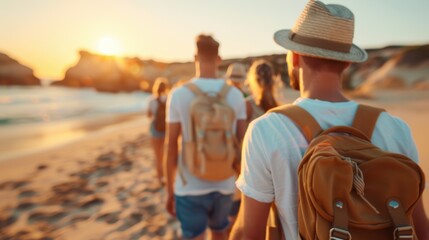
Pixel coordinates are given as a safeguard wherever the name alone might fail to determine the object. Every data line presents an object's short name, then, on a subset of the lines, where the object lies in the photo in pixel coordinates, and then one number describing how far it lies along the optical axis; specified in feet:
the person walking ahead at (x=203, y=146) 7.92
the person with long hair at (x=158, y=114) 18.24
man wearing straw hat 3.91
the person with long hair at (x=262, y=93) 10.50
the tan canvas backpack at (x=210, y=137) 7.82
